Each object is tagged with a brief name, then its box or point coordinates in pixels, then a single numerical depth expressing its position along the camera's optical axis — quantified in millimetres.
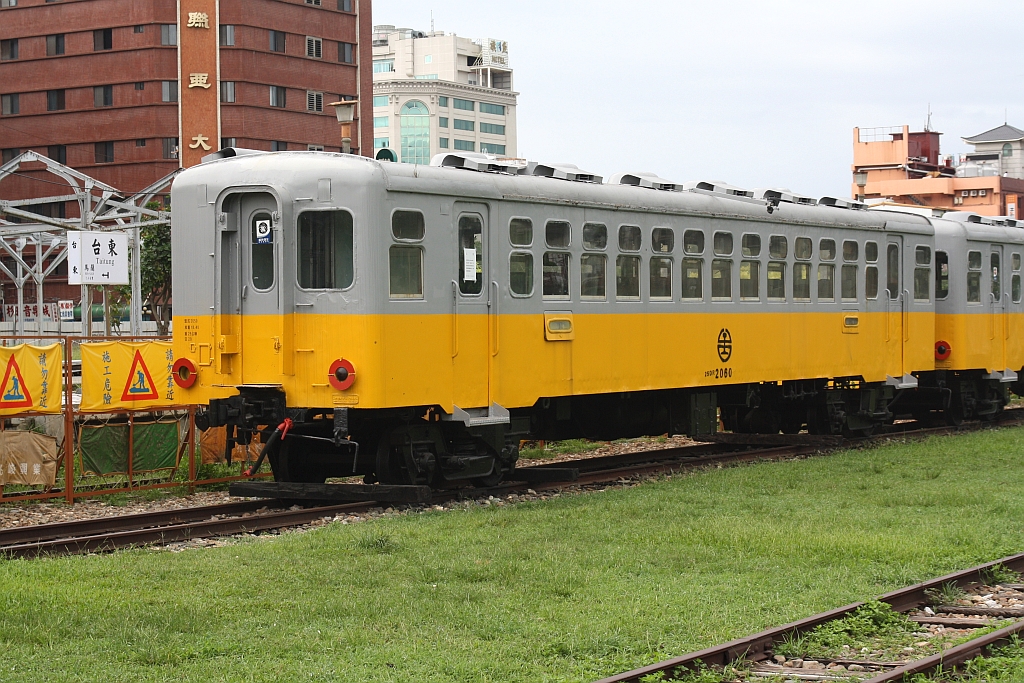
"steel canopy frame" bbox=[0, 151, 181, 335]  30852
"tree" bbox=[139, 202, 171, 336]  54375
